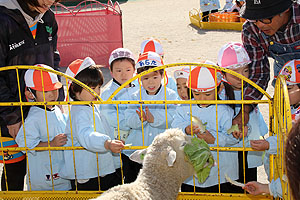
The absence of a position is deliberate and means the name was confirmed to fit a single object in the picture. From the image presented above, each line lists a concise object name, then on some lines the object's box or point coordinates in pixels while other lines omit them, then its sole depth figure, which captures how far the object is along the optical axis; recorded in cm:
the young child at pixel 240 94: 405
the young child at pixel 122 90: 438
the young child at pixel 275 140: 309
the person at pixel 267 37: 372
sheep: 321
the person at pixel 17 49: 391
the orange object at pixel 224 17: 1475
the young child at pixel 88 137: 380
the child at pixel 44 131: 392
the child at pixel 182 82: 453
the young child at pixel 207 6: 1514
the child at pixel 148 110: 422
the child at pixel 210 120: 384
